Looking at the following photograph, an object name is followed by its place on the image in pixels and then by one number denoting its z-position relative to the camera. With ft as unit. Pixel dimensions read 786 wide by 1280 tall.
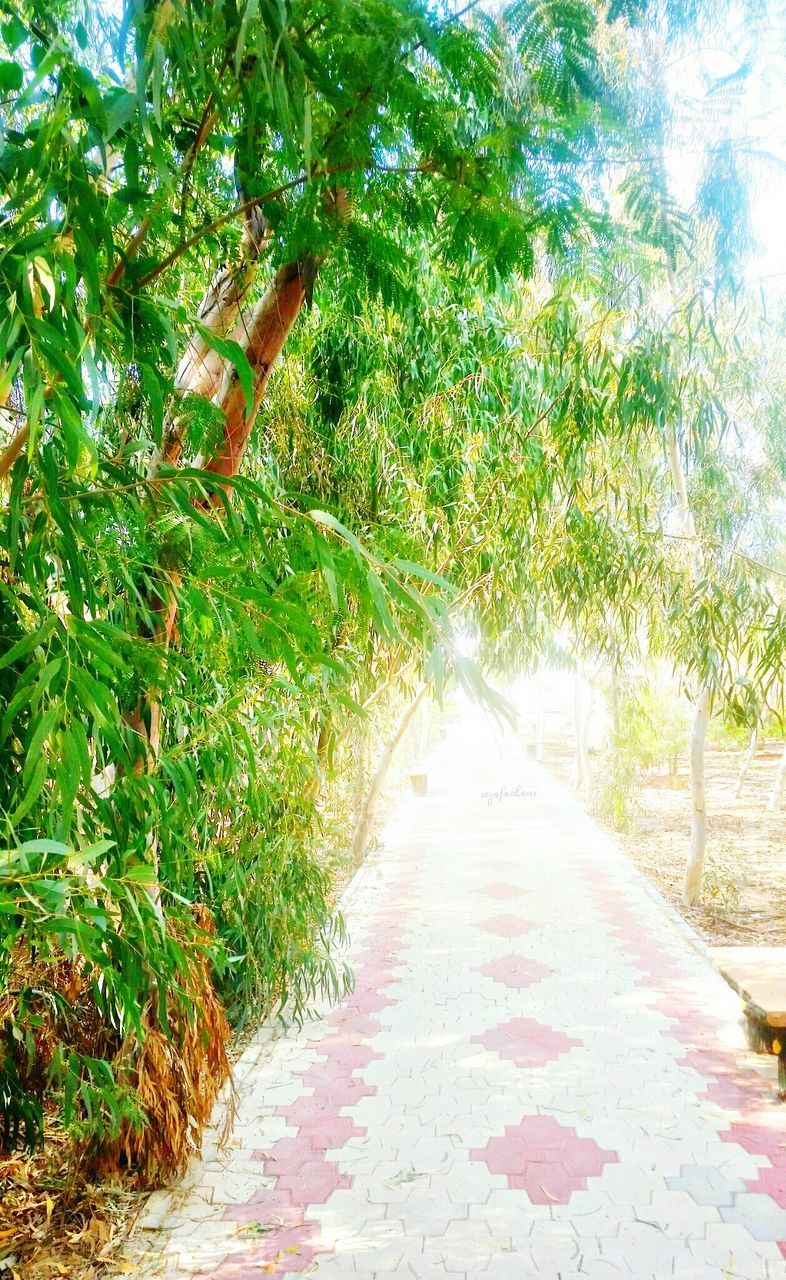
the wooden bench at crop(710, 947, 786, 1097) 11.59
